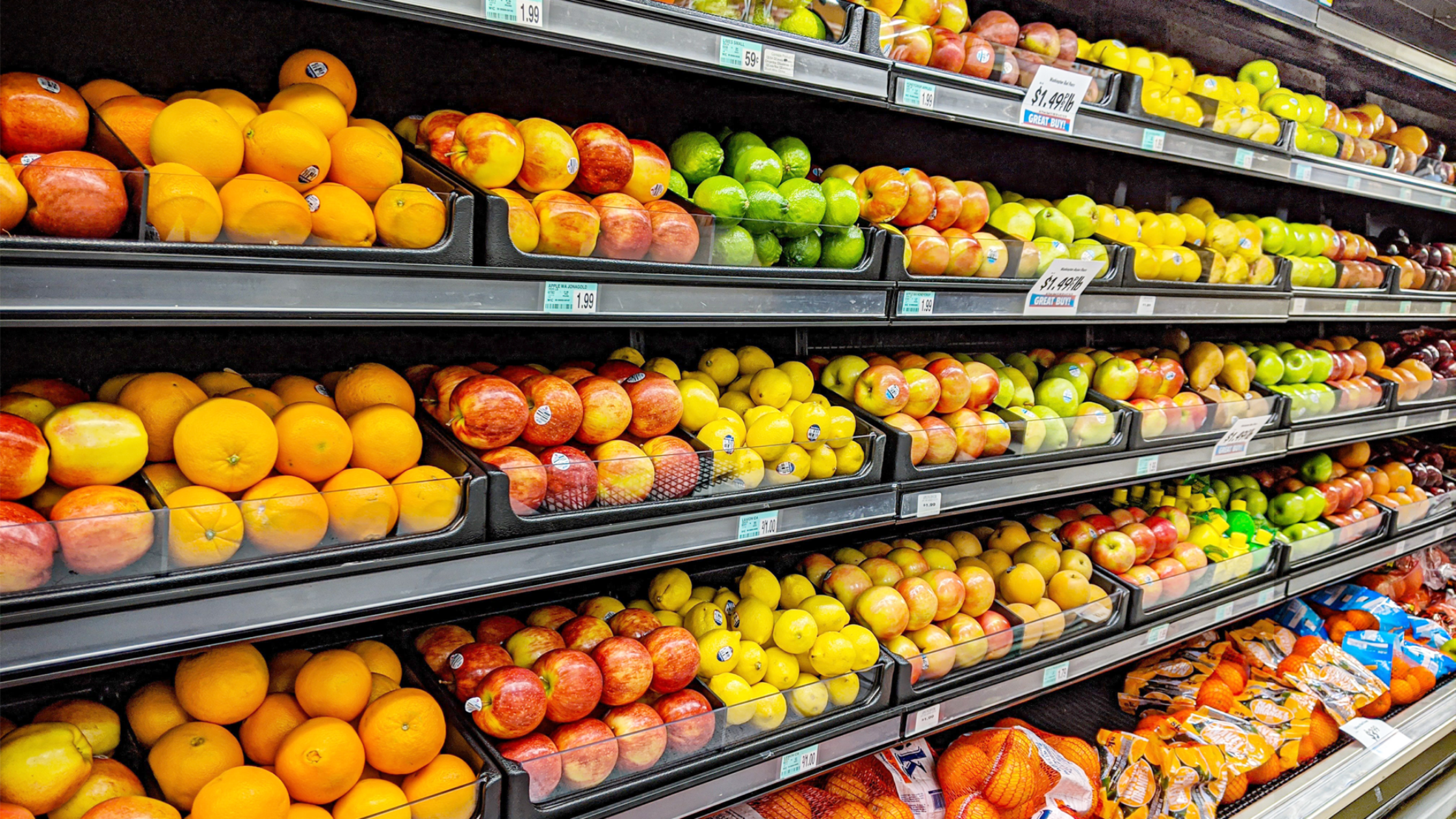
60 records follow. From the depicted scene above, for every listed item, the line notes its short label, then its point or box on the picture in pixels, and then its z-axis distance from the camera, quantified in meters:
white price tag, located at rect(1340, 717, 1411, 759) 2.55
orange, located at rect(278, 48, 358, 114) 1.31
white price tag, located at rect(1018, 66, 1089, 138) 1.80
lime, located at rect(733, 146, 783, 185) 1.68
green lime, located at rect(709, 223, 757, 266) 1.45
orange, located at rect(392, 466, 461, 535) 1.15
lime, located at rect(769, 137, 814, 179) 1.77
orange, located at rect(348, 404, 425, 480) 1.19
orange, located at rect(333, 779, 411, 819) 1.15
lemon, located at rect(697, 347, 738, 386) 1.78
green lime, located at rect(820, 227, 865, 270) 1.59
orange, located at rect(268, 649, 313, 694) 1.30
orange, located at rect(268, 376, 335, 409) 1.28
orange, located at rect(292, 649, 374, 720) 1.22
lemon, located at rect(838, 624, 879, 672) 1.66
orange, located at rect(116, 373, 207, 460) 1.09
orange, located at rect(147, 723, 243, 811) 1.10
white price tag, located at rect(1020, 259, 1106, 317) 1.90
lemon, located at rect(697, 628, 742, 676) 1.55
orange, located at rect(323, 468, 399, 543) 1.10
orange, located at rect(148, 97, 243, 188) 1.04
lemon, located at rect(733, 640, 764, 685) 1.59
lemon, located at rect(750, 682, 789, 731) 1.50
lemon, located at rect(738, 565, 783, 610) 1.79
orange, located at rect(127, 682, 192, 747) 1.17
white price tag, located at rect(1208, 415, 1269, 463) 2.40
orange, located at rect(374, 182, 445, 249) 1.14
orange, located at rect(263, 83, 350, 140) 1.22
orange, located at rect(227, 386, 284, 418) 1.19
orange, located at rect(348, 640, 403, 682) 1.34
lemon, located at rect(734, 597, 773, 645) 1.70
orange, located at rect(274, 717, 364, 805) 1.12
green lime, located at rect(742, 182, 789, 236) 1.62
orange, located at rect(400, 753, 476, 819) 1.15
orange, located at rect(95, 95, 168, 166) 1.10
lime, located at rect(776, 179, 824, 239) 1.64
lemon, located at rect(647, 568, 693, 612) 1.69
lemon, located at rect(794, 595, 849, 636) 1.73
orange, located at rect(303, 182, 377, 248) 1.10
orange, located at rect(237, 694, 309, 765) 1.18
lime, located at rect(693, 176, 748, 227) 1.59
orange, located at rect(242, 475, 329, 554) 1.03
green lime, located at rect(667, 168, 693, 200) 1.61
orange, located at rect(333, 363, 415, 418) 1.29
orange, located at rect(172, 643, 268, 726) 1.17
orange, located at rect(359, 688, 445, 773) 1.19
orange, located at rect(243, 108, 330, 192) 1.11
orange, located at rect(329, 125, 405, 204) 1.18
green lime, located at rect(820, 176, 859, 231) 1.70
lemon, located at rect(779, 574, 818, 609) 1.81
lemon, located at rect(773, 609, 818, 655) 1.67
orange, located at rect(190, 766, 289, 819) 1.06
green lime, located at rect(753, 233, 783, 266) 1.52
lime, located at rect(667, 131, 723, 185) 1.66
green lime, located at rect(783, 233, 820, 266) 1.55
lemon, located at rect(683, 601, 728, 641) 1.62
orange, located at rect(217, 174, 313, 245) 1.02
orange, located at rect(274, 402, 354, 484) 1.12
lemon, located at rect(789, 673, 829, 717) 1.57
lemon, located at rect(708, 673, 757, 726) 1.47
